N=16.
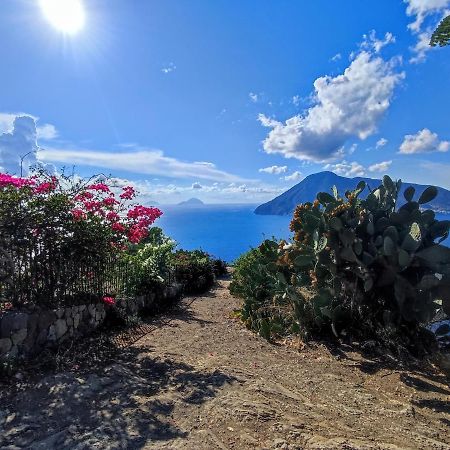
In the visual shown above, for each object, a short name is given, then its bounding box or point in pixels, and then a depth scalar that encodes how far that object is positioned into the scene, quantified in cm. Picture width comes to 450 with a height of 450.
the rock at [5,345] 439
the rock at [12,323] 447
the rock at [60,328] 523
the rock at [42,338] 489
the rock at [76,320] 562
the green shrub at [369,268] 490
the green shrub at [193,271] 1153
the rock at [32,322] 477
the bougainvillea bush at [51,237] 489
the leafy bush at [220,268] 1605
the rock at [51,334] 507
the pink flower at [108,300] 646
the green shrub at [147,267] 788
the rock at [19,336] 454
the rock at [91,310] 604
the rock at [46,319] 496
